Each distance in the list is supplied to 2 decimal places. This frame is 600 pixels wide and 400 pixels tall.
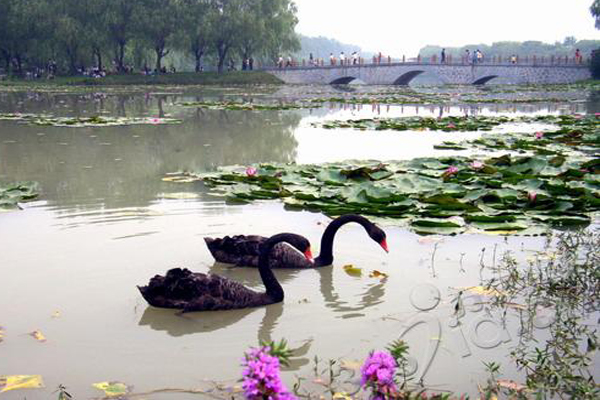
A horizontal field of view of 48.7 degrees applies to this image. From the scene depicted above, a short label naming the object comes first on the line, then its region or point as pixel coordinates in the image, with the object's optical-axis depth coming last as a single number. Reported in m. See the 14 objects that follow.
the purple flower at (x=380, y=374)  2.06
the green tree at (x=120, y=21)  43.94
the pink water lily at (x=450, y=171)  6.78
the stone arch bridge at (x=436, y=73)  51.53
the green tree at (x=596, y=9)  46.18
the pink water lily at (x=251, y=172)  7.20
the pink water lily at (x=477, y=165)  7.14
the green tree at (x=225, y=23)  46.12
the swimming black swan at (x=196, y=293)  3.65
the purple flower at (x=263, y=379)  1.88
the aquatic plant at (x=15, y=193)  6.13
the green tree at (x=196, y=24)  45.56
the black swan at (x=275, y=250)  4.41
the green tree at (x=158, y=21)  44.56
